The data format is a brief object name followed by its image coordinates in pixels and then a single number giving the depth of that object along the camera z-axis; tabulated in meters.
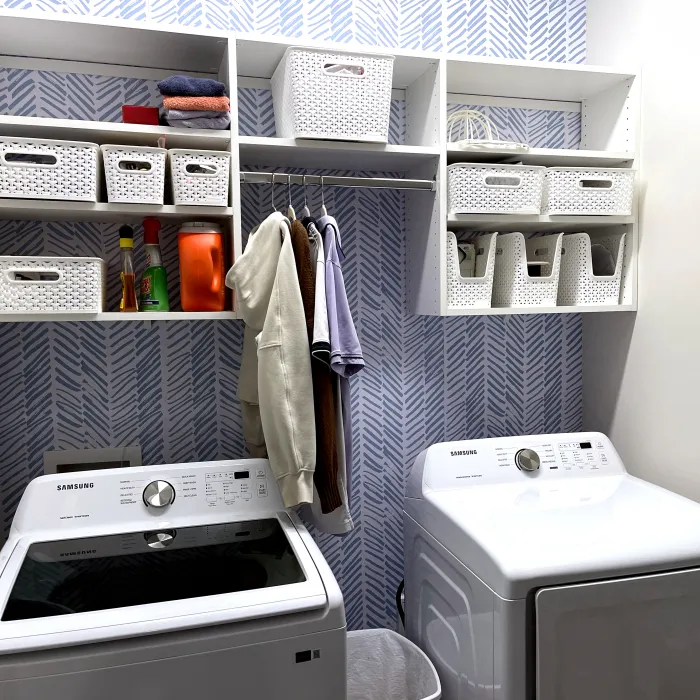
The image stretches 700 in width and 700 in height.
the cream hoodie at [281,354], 1.79
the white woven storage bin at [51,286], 1.74
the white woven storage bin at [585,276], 2.20
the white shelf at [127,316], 1.75
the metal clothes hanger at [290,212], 1.91
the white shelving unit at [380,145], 1.81
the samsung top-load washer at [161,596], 1.31
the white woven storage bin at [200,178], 1.81
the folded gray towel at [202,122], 1.82
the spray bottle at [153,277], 1.91
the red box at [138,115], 1.87
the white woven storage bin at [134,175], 1.77
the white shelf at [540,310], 2.08
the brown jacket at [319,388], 1.86
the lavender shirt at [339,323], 1.82
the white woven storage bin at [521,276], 2.14
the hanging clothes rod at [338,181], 1.92
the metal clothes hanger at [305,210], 1.96
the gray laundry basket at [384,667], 2.01
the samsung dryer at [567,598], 1.51
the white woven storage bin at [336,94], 1.87
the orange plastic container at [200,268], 1.87
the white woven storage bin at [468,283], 2.08
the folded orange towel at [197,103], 1.79
